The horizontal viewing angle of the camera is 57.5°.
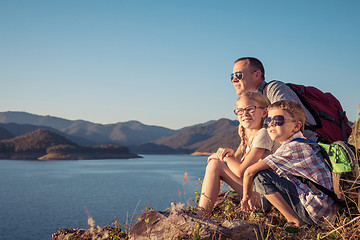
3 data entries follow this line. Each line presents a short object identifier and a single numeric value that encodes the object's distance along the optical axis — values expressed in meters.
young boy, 2.91
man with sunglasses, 4.12
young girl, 3.30
